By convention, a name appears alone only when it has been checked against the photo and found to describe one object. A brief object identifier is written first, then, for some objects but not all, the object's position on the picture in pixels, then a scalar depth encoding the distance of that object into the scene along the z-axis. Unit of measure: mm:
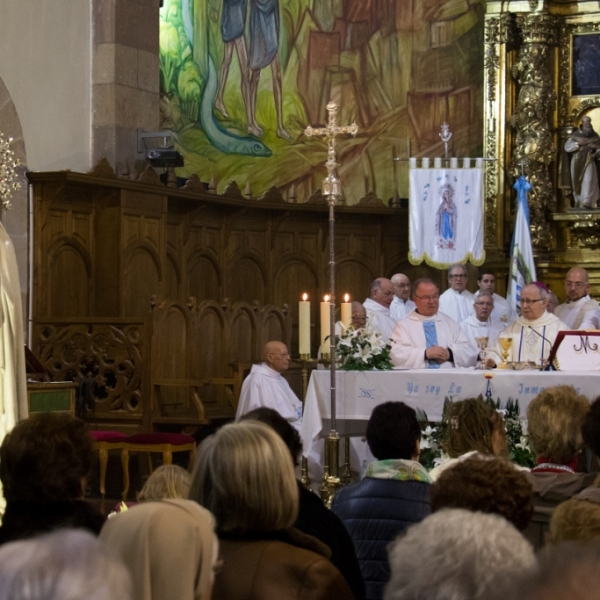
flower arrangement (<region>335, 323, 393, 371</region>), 15529
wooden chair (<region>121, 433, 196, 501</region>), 16834
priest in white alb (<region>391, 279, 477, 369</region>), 16951
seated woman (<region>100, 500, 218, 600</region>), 4197
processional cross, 12926
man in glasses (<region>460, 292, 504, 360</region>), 21409
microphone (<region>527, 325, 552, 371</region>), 17230
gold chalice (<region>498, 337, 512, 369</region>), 16066
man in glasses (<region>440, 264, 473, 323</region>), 24180
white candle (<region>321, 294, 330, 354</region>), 13307
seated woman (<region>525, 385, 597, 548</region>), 8556
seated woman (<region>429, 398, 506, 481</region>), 8146
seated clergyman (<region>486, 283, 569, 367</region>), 17186
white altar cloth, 14700
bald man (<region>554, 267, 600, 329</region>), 22164
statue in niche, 27011
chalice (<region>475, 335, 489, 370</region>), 16271
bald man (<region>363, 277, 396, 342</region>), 22377
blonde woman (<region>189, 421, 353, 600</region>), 5011
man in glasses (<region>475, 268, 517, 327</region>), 23887
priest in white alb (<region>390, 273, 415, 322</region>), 24063
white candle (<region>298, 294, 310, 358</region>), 13153
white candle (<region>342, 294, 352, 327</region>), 14290
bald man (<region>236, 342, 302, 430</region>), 17596
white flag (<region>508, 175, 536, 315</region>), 25969
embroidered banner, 26644
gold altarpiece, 27275
